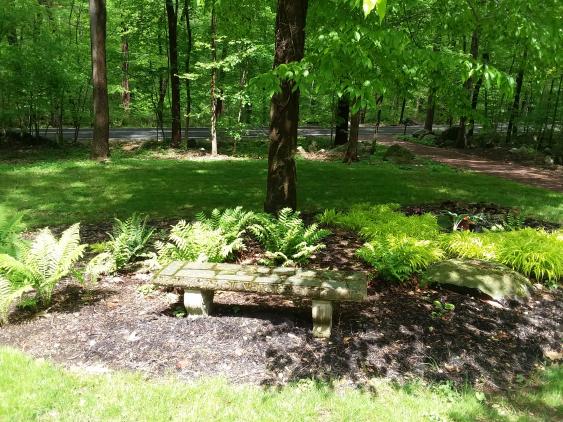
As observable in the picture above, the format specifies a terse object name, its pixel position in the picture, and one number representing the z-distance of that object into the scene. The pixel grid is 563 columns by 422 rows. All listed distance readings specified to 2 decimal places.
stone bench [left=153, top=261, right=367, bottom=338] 4.11
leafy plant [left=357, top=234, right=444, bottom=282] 5.38
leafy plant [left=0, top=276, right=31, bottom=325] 4.06
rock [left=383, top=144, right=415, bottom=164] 16.95
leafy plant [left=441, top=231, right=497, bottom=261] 6.05
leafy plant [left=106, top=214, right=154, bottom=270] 5.59
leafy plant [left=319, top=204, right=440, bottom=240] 6.86
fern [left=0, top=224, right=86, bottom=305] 4.46
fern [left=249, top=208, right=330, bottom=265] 5.62
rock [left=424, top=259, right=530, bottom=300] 5.23
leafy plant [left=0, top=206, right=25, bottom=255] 4.95
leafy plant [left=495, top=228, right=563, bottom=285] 5.75
